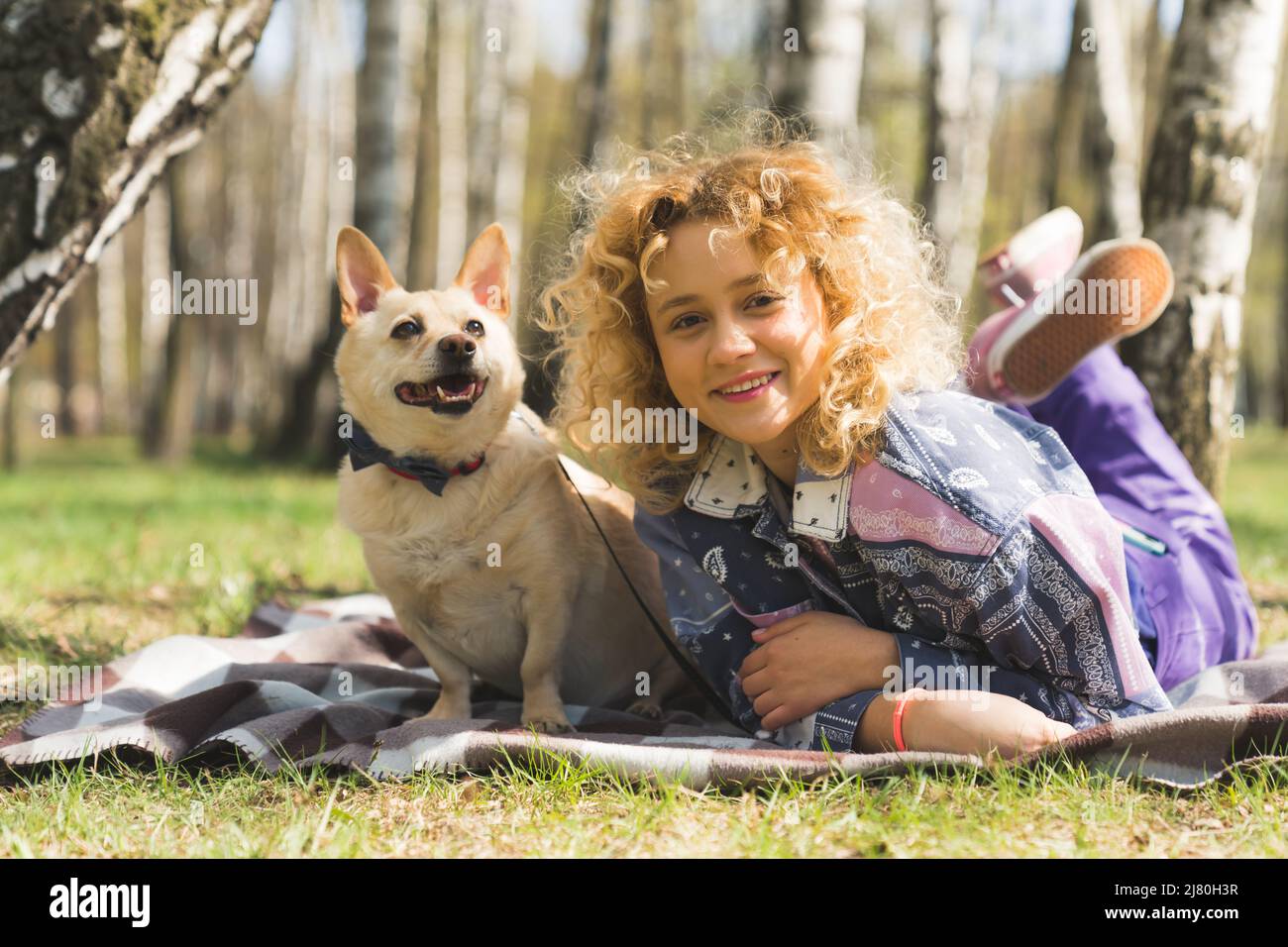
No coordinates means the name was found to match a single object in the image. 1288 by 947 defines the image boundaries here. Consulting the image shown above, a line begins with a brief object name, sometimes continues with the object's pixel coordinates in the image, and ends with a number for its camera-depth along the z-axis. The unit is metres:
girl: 2.22
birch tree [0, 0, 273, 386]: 2.91
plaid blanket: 2.14
